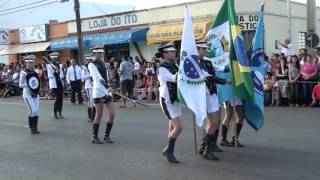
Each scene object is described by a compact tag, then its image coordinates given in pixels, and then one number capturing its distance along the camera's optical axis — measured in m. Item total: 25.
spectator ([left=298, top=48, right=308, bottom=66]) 16.98
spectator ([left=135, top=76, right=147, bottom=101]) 21.44
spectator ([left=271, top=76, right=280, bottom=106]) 16.70
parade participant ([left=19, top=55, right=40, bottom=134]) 12.30
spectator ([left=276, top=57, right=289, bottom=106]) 16.59
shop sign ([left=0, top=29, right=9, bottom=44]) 40.03
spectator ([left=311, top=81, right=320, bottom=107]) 15.57
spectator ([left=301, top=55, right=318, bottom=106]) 16.23
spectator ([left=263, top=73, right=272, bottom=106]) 16.89
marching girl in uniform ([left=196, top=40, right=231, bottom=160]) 8.38
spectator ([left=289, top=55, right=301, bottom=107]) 16.45
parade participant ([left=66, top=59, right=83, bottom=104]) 19.79
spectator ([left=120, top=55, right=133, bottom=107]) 20.23
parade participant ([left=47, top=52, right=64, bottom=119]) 15.80
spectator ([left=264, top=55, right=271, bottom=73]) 16.93
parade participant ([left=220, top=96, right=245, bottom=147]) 9.31
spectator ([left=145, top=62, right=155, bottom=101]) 20.91
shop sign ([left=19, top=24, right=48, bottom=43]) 37.00
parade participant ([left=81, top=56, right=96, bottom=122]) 13.66
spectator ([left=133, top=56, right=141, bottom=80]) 22.31
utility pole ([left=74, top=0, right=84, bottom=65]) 27.05
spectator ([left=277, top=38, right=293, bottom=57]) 20.02
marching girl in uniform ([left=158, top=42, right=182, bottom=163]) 8.23
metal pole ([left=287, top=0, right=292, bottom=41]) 29.22
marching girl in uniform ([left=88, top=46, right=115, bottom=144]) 10.45
